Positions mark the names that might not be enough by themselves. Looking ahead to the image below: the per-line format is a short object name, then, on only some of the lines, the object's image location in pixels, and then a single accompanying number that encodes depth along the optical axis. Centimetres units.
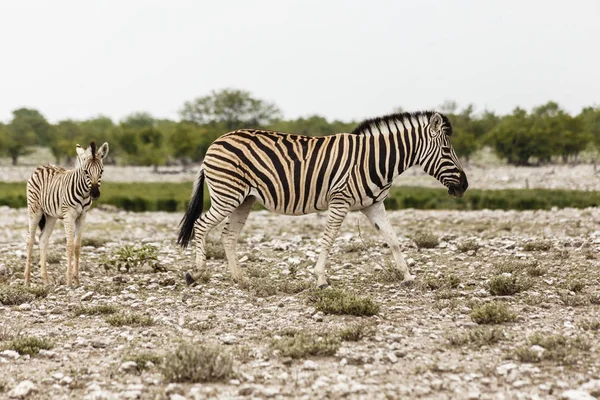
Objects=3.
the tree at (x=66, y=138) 18662
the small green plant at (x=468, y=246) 3044
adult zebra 2286
